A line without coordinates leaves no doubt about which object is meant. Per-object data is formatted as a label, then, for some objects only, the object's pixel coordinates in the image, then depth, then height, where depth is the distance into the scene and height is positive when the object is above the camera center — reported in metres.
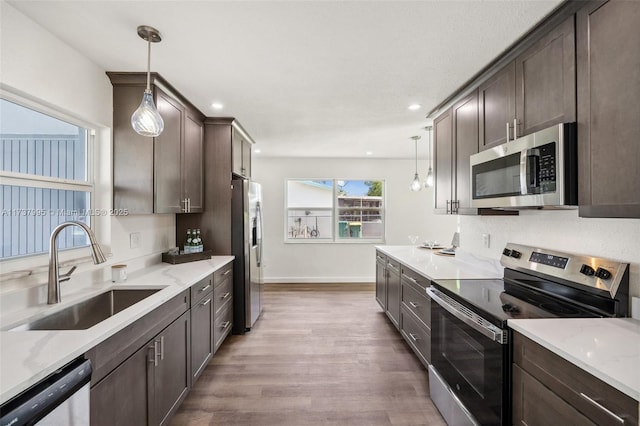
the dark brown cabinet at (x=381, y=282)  3.69 -0.88
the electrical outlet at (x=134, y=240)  2.44 -0.21
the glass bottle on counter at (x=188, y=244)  2.98 -0.31
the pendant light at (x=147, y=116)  1.65 +0.57
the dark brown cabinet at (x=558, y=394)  0.91 -0.64
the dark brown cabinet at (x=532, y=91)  1.45 +0.74
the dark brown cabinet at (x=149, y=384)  1.26 -0.87
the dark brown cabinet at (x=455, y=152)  2.35 +0.56
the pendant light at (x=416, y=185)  4.26 +0.45
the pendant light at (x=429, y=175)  3.59 +0.52
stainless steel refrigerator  3.25 -0.48
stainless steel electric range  1.39 -0.49
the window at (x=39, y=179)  1.57 +0.22
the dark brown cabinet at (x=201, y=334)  2.19 -0.96
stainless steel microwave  1.41 +0.25
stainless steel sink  1.49 -0.57
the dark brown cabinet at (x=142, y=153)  2.26 +0.50
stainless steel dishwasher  0.86 -0.60
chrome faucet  1.47 -0.22
